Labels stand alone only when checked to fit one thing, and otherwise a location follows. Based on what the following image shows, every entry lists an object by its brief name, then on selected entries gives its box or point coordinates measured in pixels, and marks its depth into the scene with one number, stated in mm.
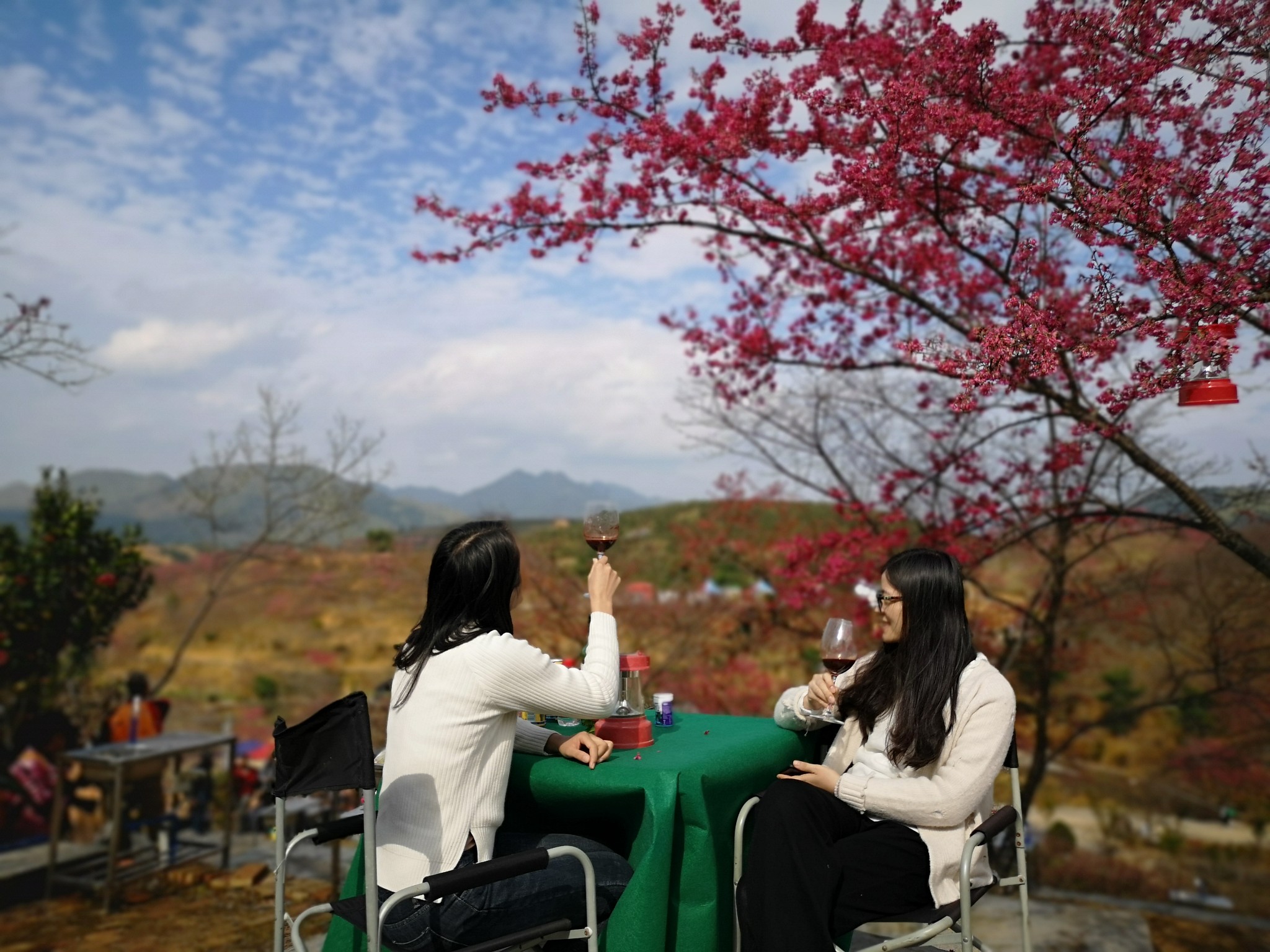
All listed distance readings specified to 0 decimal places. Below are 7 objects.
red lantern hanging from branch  2668
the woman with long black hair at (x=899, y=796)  2271
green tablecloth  2236
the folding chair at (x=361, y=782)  1896
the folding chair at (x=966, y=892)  2268
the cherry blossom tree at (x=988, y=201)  2828
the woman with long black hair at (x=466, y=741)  2121
